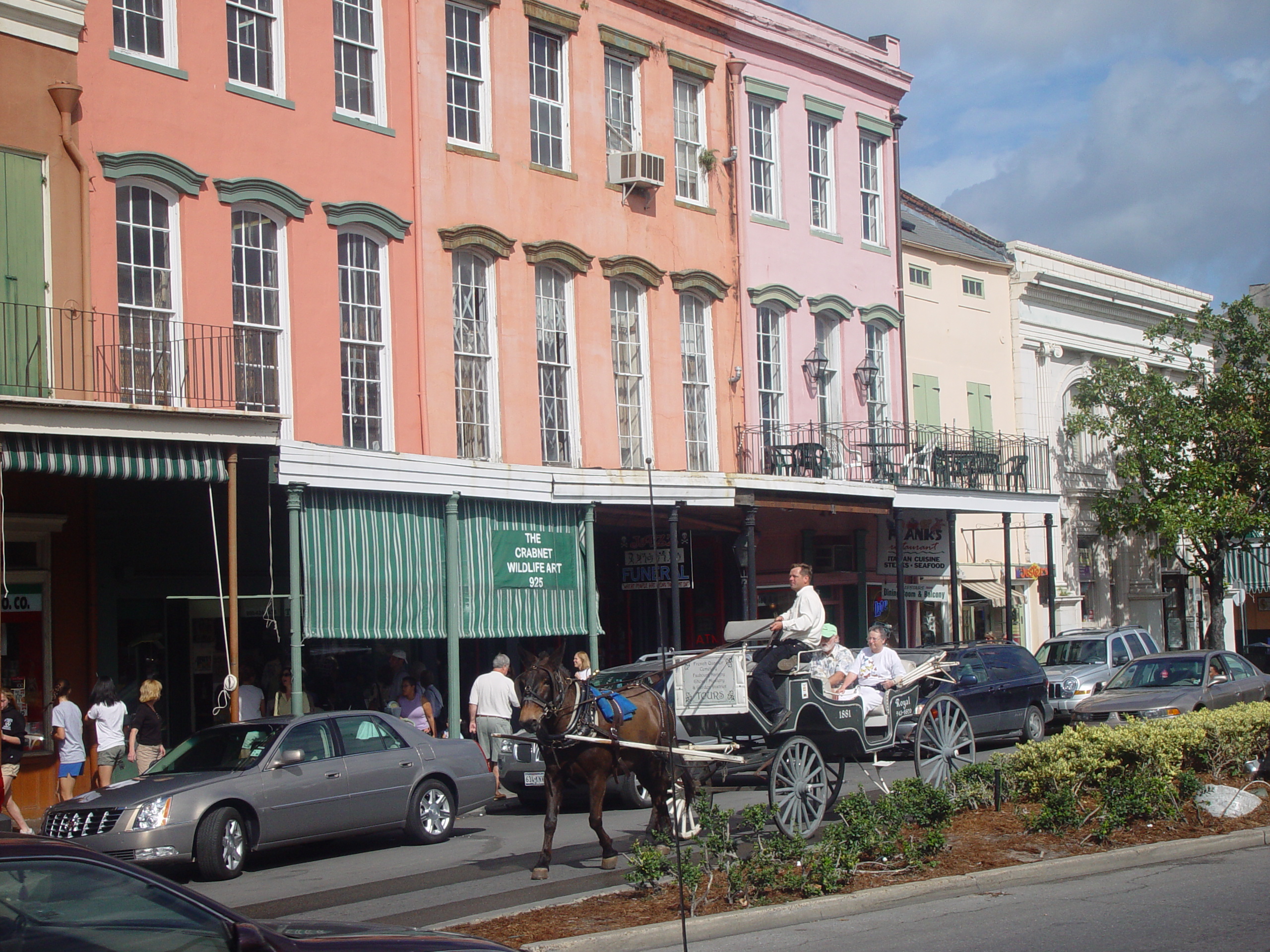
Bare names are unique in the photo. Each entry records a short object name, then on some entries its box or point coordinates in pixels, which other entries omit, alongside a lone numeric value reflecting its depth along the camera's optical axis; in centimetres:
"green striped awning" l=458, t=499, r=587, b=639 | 1945
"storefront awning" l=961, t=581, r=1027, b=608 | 3145
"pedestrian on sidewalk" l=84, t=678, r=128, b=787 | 1555
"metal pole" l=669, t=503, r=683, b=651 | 1958
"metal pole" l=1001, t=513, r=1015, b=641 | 2708
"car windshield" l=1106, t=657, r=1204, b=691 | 2022
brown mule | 1142
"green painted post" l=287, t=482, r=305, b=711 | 1634
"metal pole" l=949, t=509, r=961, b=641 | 2647
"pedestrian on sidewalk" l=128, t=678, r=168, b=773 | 1582
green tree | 3177
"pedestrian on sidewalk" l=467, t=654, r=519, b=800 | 1775
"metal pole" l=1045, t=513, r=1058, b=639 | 2845
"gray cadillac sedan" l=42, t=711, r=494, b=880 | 1226
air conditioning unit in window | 2294
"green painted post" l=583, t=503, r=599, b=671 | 2070
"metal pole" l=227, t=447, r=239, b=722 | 1479
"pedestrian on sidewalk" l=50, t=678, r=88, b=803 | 1527
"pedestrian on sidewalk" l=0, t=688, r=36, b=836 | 1445
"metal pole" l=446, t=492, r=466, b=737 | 1858
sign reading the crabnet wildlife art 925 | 1997
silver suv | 2361
